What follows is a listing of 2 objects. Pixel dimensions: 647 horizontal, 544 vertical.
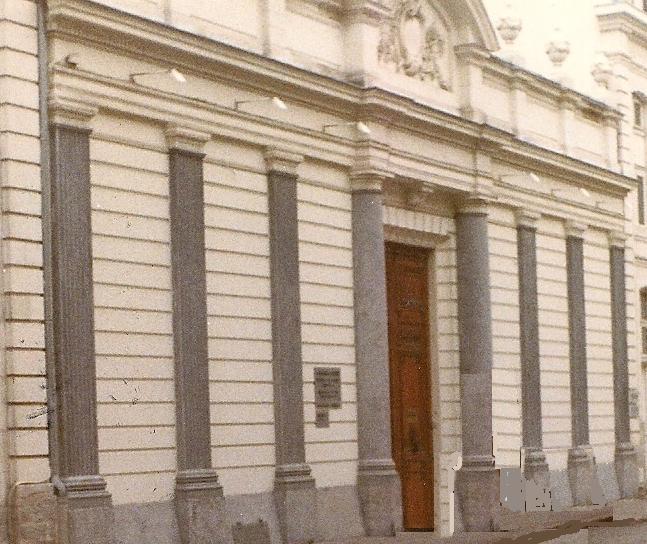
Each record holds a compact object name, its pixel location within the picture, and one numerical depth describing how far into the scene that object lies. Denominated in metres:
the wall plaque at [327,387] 25.61
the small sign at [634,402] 38.25
